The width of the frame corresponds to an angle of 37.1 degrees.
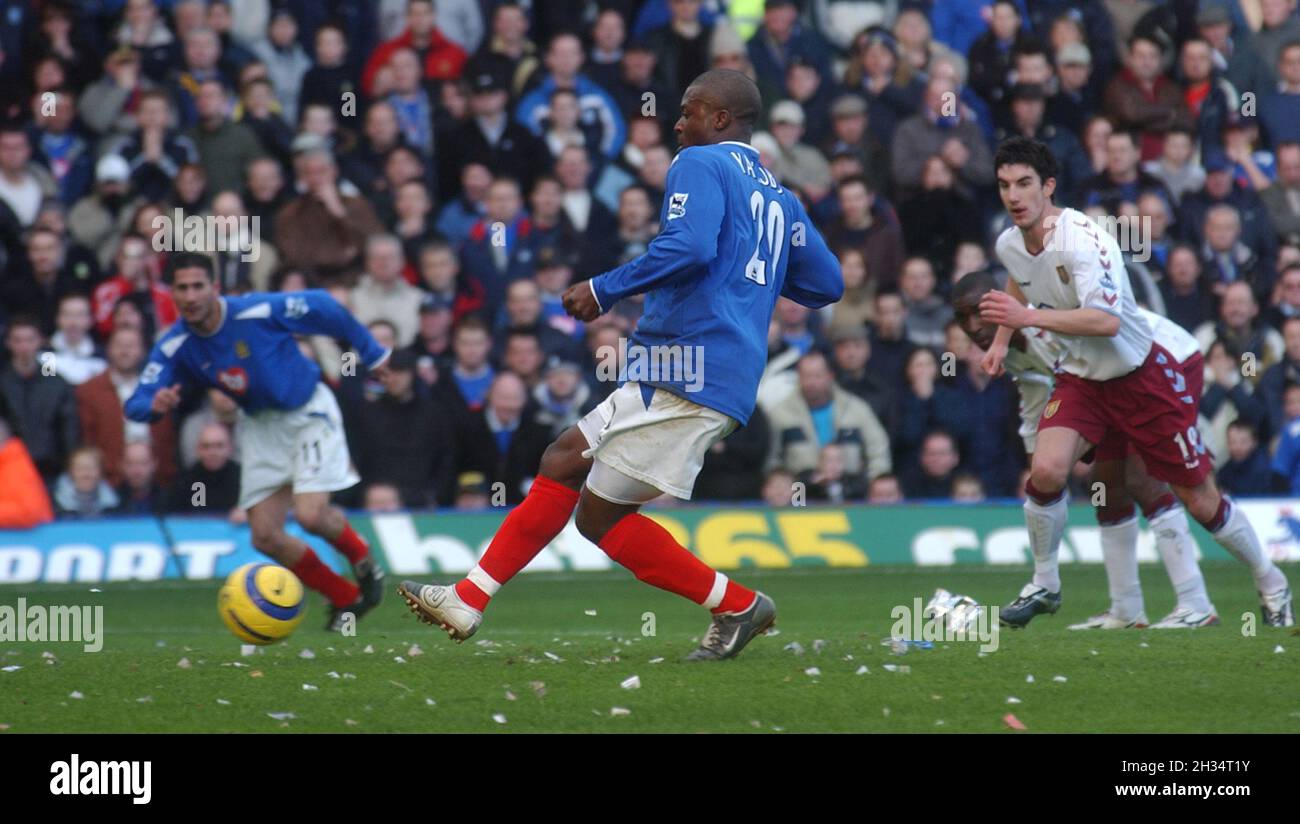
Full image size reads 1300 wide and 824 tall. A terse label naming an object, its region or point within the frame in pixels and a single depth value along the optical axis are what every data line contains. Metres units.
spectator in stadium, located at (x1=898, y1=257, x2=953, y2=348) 15.74
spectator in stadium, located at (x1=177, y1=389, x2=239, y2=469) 14.55
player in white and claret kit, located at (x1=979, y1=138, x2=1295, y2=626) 9.16
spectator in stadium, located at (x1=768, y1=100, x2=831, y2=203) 16.48
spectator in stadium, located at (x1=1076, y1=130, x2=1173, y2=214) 16.28
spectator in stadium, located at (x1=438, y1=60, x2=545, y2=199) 16.48
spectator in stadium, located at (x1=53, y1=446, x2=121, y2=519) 14.46
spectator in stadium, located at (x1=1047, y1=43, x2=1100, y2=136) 17.02
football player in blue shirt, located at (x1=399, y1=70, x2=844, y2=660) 7.55
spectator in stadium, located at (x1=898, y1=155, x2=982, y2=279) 16.34
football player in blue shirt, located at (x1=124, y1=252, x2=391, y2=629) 10.78
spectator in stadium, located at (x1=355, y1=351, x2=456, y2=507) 14.74
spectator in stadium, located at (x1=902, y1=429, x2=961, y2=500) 15.27
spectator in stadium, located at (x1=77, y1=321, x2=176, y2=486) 14.51
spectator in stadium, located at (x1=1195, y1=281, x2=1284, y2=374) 15.70
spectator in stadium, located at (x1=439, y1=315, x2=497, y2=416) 14.94
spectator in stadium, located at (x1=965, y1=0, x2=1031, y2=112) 17.08
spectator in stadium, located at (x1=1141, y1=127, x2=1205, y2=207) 16.86
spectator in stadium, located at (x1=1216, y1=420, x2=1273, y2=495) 15.35
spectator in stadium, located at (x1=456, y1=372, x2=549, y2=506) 14.74
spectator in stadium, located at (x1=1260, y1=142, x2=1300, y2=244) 16.92
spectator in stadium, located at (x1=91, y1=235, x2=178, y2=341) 15.05
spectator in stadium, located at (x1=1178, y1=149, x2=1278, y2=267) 16.47
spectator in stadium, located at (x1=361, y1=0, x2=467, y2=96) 17.02
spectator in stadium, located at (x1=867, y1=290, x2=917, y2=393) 15.52
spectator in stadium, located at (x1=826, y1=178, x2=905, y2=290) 16.05
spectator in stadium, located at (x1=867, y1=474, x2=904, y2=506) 15.15
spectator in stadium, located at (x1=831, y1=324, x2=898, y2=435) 15.27
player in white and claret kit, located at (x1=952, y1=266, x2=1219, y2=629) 9.91
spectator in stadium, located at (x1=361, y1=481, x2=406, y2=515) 14.73
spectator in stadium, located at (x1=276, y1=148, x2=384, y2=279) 15.65
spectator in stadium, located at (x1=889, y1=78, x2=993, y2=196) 16.48
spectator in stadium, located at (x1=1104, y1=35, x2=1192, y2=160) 17.11
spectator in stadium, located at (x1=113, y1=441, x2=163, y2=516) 14.54
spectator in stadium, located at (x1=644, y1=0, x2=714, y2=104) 17.08
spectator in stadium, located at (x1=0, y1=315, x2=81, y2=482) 14.62
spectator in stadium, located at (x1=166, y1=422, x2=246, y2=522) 14.47
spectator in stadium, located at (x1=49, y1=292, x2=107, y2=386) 14.81
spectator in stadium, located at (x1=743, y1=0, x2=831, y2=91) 17.22
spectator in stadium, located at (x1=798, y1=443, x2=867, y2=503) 15.05
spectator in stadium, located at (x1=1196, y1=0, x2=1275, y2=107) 17.38
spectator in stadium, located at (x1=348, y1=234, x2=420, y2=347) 15.34
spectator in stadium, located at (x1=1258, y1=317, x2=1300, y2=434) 15.54
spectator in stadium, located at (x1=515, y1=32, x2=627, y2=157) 16.70
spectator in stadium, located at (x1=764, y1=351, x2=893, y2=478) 15.12
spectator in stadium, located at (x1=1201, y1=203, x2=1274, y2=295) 16.34
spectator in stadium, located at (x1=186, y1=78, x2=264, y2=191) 16.00
